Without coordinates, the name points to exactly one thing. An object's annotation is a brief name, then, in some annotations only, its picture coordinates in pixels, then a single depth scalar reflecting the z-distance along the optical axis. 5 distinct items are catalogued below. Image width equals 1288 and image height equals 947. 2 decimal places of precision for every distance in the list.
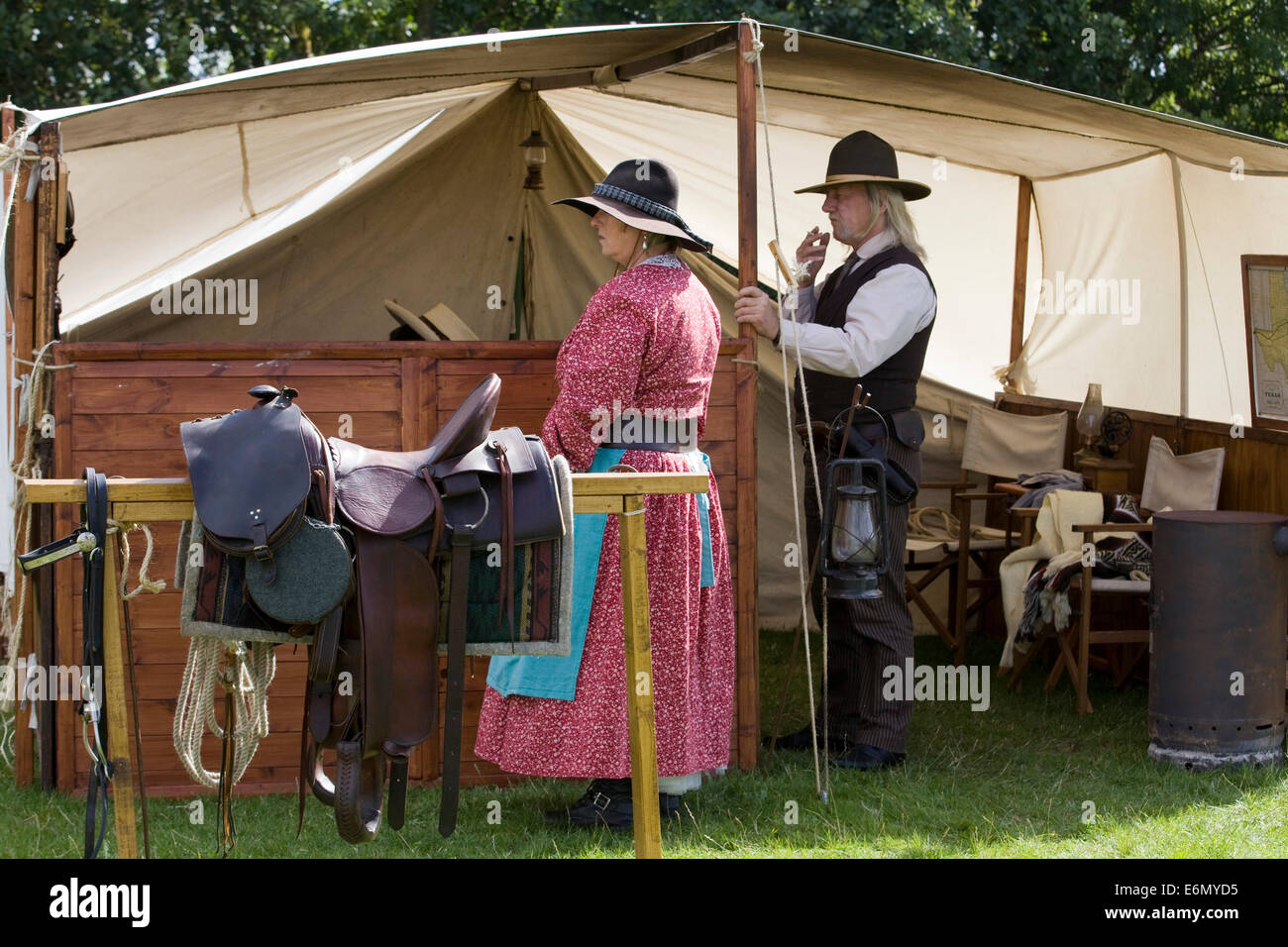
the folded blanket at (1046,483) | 5.76
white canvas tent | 4.28
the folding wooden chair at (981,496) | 5.99
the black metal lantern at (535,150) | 6.32
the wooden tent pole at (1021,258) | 6.74
